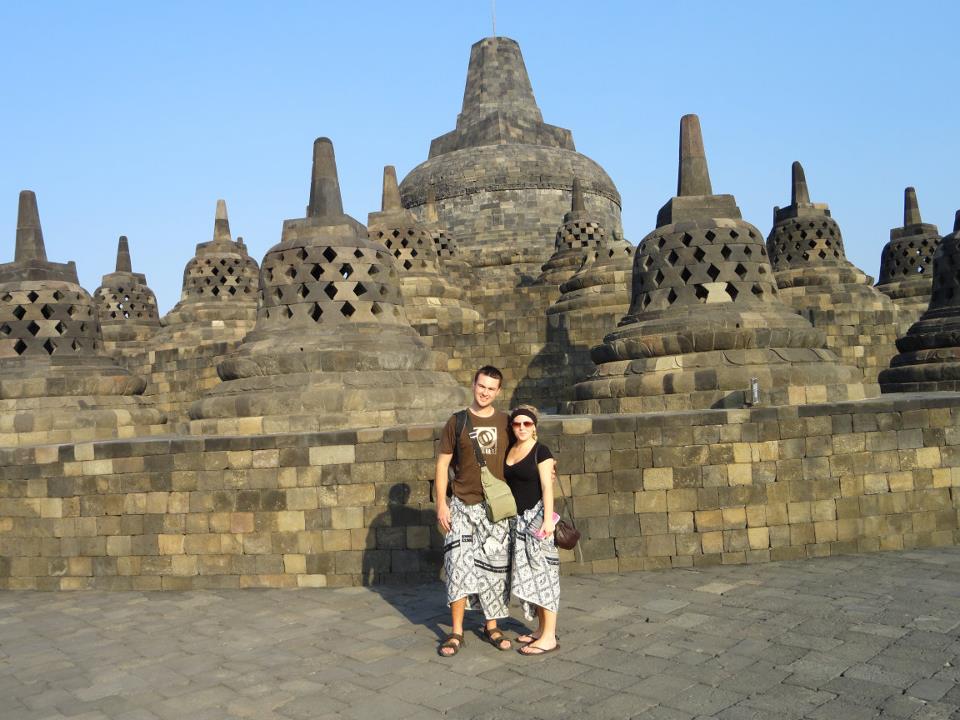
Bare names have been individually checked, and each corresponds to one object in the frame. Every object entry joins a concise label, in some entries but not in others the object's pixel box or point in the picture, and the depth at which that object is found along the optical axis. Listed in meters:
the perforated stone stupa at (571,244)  21.64
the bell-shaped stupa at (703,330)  8.16
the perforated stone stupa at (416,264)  17.48
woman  4.36
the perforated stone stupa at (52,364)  9.38
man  4.48
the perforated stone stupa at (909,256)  19.61
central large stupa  28.06
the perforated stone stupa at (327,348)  7.90
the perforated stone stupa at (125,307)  22.77
